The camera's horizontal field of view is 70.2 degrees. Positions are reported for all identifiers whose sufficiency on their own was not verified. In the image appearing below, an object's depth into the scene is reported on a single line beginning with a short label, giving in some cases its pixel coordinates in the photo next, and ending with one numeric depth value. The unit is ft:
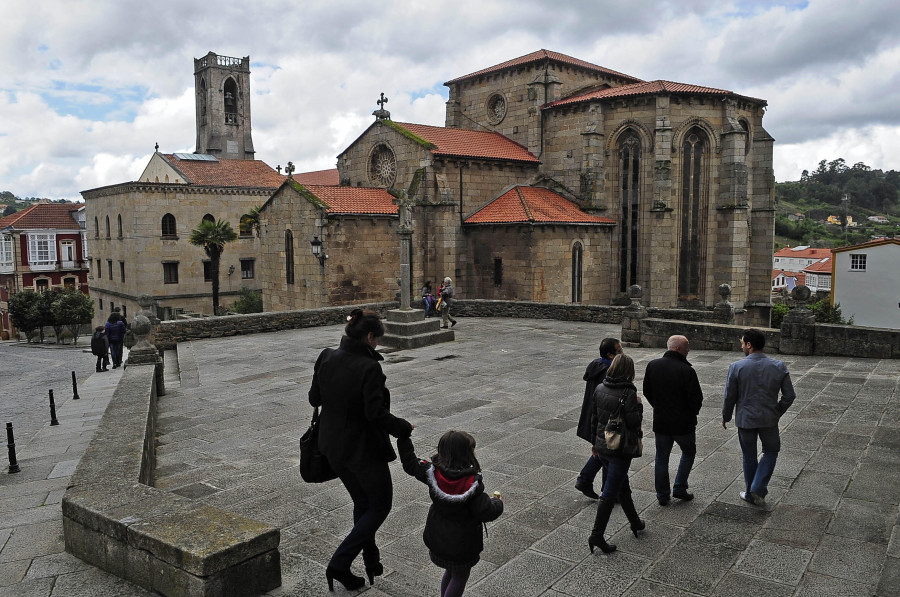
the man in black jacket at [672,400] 16.67
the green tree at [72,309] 112.68
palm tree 108.47
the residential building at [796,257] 253.59
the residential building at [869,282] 131.34
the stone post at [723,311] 54.39
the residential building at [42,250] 146.92
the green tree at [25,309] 111.34
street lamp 70.18
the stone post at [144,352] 33.35
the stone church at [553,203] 76.18
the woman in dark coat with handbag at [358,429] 12.36
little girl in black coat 11.10
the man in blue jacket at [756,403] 16.98
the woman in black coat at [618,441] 14.85
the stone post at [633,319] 50.38
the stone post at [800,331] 39.93
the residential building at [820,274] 198.59
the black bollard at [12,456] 21.91
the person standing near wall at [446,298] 56.95
